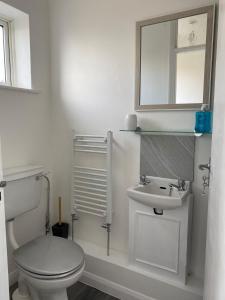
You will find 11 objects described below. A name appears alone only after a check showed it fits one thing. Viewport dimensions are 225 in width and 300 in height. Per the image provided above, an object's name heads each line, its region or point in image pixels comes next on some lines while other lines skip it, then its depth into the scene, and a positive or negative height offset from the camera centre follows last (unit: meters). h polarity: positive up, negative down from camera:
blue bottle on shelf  1.48 +0.05
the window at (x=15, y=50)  1.94 +0.64
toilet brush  2.17 -0.96
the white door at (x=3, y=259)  0.94 -0.55
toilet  1.35 -0.82
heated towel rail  1.92 -0.44
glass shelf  1.59 -0.04
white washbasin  1.46 -0.45
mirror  1.52 +0.47
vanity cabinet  1.55 -0.78
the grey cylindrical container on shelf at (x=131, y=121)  1.75 +0.04
